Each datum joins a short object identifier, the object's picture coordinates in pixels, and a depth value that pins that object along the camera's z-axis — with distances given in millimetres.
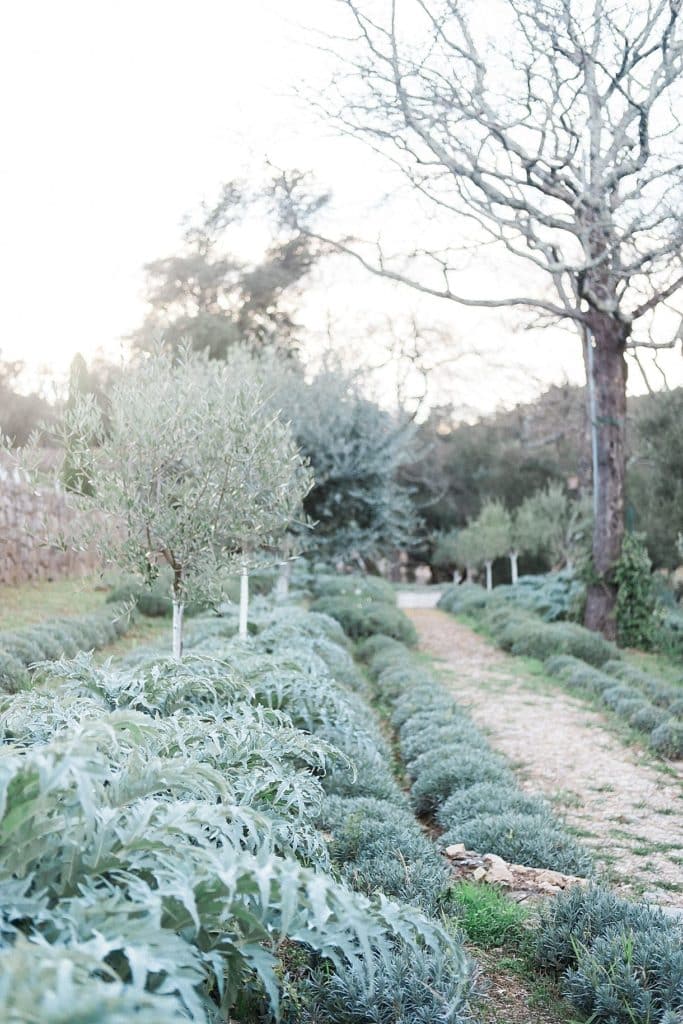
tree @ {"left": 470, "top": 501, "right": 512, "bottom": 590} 28625
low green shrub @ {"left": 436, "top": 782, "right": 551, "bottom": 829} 5551
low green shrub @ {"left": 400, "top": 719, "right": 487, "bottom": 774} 7281
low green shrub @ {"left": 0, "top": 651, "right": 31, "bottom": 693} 7125
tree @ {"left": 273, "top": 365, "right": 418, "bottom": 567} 12773
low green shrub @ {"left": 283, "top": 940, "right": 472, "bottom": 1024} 2889
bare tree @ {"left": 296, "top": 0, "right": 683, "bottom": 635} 10414
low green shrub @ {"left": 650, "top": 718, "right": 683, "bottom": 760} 8102
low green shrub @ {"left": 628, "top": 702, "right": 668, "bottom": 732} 8992
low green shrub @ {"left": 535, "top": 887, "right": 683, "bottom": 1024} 3113
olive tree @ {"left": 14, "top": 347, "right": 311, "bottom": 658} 5652
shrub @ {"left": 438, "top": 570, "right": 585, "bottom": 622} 17906
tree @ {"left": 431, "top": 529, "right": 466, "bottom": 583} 32362
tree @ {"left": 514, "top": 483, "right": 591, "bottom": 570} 27812
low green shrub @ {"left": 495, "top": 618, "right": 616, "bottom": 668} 13844
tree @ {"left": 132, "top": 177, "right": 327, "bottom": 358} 30500
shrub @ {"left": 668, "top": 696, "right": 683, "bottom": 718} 9391
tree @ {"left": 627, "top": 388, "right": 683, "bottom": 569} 16312
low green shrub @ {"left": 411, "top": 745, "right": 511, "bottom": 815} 6207
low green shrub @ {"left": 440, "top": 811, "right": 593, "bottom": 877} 4906
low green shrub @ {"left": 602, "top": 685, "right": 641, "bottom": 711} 10156
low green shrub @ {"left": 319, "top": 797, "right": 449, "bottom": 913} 3914
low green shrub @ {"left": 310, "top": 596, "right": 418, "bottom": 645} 15781
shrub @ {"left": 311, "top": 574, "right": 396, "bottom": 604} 18969
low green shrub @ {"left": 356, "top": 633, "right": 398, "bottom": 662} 13992
